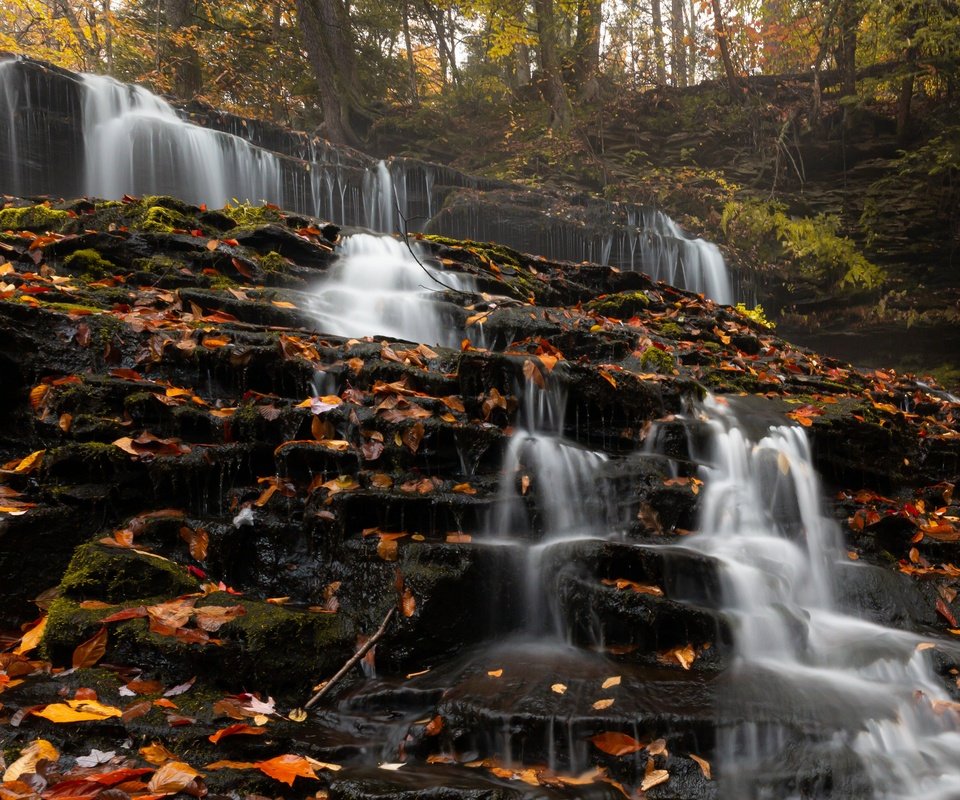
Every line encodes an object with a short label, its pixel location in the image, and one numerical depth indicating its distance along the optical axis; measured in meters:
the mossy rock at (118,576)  3.00
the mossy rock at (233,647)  2.73
